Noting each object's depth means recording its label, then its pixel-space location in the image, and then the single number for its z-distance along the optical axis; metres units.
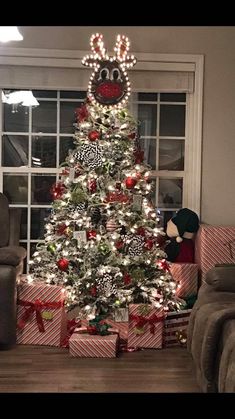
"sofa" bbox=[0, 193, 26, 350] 4.35
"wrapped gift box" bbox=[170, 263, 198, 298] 4.99
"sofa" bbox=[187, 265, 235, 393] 2.90
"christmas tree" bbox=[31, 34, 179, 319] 4.59
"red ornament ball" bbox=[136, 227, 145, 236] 4.73
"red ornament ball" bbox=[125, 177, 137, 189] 4.69
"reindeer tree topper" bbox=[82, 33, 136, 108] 4.86
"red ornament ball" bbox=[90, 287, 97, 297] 4.55
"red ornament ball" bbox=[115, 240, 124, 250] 4.64
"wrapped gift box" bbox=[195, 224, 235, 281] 5.09
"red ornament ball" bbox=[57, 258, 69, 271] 4.61
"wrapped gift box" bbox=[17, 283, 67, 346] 4.56
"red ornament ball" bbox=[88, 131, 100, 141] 4.76
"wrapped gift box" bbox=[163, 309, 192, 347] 4.60
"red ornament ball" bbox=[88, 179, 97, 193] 4.73
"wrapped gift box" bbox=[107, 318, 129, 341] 4.63
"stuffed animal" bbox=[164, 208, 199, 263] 5.20
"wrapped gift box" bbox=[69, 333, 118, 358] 4.29
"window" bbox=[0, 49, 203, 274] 5.49
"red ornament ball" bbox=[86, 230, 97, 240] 4.67
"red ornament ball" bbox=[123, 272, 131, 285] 4.62
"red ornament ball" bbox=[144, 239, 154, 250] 4.71
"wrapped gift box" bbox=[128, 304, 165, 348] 4.48
